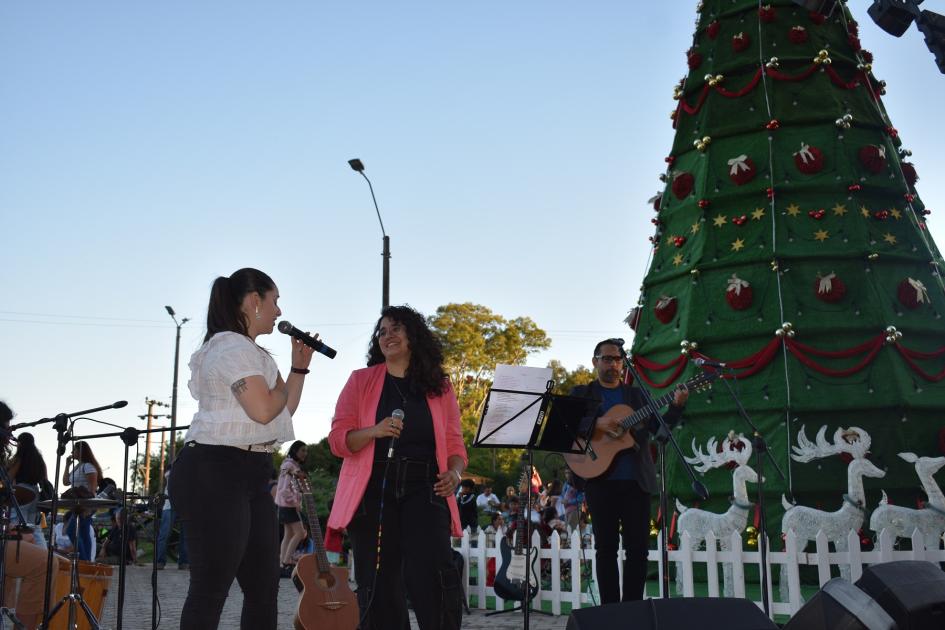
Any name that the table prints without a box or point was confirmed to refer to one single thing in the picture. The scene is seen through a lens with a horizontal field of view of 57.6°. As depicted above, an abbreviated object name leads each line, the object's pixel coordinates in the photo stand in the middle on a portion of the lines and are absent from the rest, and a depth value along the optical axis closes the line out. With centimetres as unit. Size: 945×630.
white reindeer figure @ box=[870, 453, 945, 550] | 1088
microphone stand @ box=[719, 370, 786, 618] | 713
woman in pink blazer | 479
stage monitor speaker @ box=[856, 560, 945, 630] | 271
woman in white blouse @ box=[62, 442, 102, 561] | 1247
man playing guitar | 677
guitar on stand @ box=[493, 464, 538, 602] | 1016
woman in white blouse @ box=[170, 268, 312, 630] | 391
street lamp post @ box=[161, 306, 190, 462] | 3602
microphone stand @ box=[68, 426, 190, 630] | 598
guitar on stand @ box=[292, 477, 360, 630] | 762
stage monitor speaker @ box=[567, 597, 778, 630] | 283
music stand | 645
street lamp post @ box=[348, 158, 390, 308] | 1870
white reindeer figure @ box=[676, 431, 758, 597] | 1158
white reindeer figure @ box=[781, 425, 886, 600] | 1085
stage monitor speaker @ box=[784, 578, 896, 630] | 259
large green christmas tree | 1184
